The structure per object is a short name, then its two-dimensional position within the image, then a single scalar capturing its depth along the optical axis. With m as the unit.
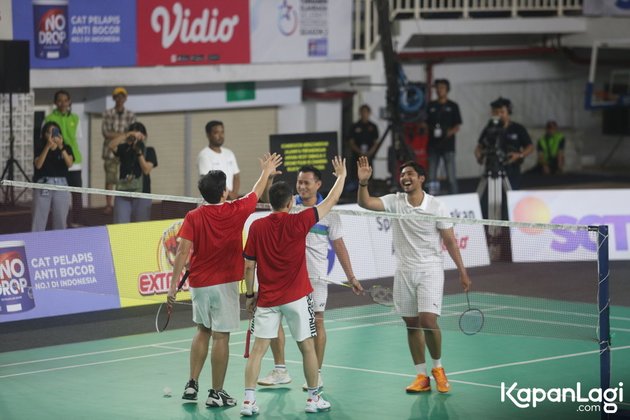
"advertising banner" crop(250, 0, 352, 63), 28.58
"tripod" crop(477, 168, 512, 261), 23.62
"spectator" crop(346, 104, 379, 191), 28.52
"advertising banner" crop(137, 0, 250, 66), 26.80
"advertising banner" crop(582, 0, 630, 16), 33.25
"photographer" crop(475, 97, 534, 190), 24.05
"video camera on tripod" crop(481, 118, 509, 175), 24.06
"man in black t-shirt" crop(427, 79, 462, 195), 26.75
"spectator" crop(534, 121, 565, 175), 35.84
